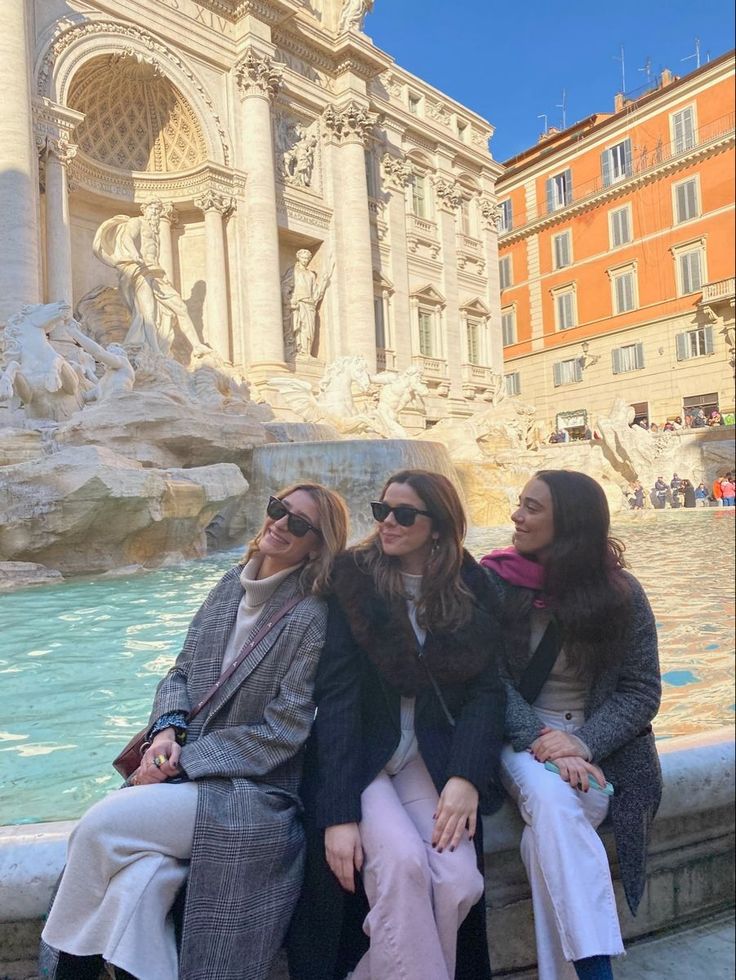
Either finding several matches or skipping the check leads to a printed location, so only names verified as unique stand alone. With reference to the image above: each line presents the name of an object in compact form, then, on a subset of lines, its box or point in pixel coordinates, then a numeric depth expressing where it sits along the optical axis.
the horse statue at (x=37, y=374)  8.24
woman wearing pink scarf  1.44
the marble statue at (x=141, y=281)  13.98
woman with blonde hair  1.31
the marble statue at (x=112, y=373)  8.64
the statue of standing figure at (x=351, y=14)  18.31
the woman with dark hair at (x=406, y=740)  1.38
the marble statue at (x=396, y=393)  13.31
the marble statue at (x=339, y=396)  12.78
